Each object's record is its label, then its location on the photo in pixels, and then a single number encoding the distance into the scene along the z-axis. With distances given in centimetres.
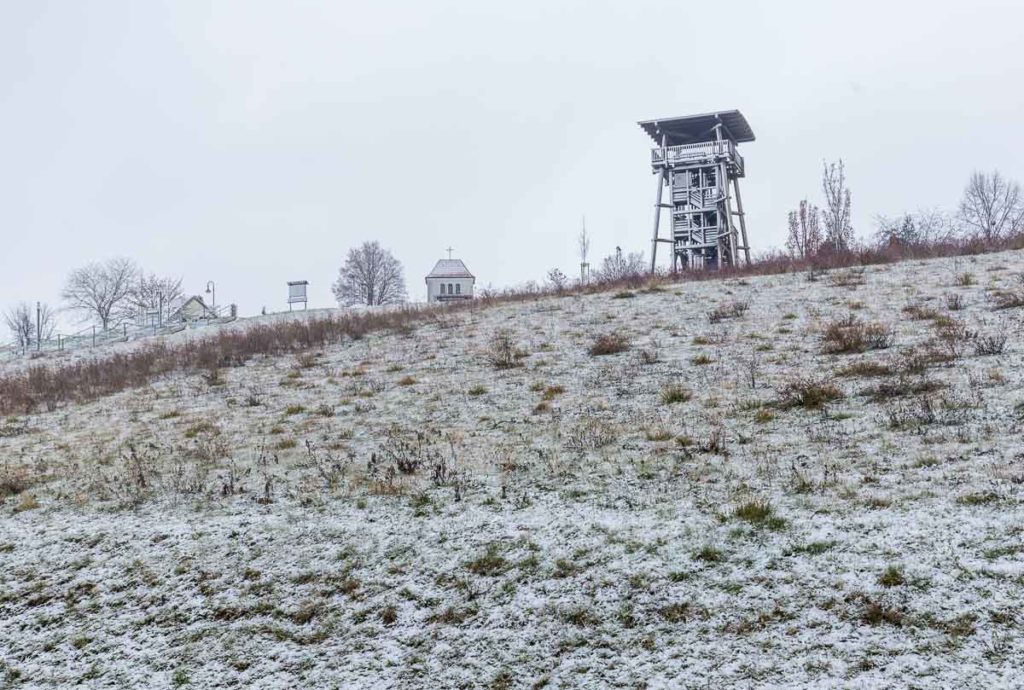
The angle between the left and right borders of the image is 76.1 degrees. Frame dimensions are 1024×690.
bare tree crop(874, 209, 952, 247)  3884
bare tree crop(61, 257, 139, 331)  7062
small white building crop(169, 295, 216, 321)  5892
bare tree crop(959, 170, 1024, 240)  5108
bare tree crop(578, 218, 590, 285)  5472
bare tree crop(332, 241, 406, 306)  6988
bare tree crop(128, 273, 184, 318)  7125
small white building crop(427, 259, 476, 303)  7331
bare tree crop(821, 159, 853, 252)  4477
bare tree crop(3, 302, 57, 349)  8646
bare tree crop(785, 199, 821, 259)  5288
